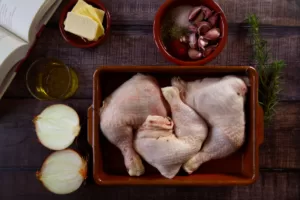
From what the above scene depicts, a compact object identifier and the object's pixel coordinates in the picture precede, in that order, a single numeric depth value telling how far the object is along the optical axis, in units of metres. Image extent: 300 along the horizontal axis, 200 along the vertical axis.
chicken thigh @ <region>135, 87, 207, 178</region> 0.85
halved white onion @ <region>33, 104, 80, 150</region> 0.93
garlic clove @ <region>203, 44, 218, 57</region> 0.90
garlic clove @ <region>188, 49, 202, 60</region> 0.92
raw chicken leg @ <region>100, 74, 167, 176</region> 0.87
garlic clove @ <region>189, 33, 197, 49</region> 0.92
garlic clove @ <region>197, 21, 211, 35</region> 0.91
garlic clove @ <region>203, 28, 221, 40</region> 0.90
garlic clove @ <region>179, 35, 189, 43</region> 0.93
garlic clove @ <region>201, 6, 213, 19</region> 0.91
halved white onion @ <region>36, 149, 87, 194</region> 0.93
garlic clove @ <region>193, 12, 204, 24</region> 0.92
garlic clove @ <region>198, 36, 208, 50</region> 0.91
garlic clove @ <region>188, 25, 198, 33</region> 0.92
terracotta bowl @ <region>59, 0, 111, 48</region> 0.94
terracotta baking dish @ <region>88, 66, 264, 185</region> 0.84
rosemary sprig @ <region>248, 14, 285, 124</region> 0.92
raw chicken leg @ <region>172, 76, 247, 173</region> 0.84
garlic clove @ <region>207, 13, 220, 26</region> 0.90
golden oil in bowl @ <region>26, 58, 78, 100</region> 0.97
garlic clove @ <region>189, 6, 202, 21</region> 0.91
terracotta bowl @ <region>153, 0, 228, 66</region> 0.88
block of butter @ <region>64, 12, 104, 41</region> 0.90
